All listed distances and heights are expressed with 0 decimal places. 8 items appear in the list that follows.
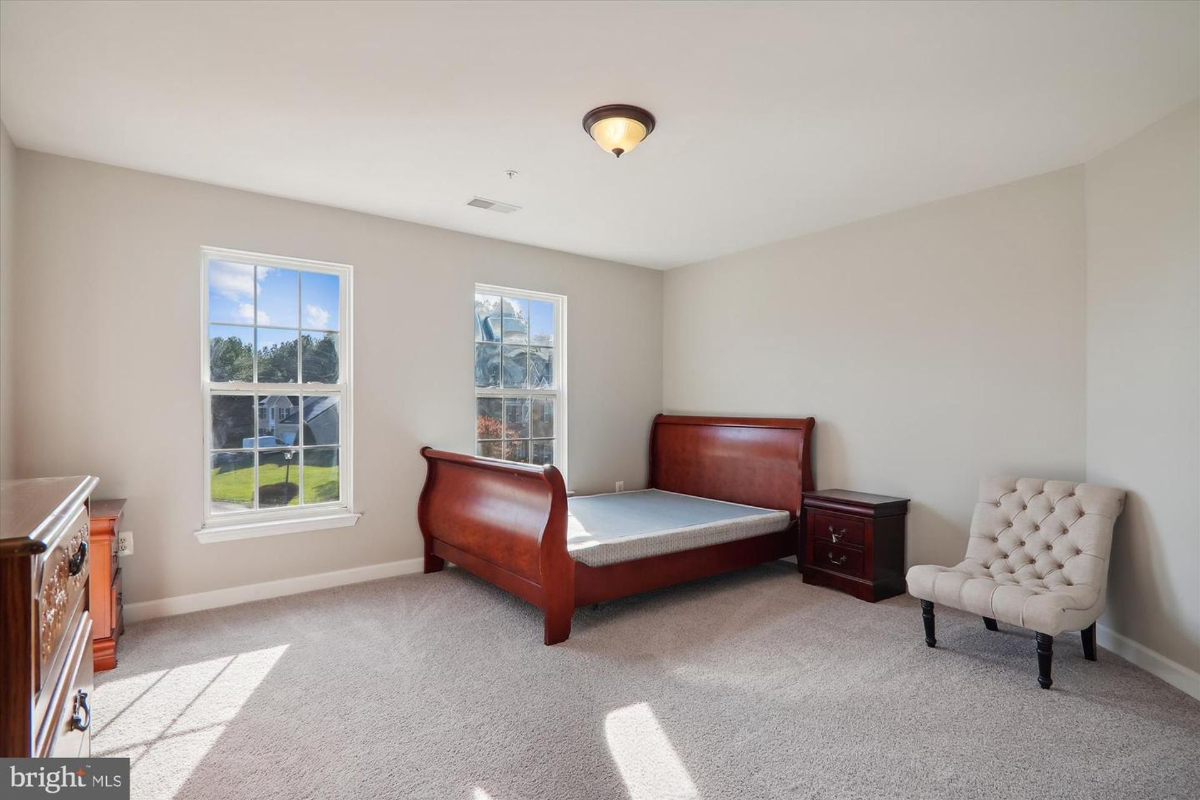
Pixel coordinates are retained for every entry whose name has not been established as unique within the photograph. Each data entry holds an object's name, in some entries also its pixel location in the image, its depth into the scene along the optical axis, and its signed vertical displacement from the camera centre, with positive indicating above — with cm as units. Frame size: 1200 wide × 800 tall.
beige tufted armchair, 256 -82
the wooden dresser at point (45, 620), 89 -39
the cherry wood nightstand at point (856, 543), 366 -93
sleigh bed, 307 -80
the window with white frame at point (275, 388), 358 +5
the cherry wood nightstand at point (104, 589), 269 -87
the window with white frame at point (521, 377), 466 +15
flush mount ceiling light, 257 +117
